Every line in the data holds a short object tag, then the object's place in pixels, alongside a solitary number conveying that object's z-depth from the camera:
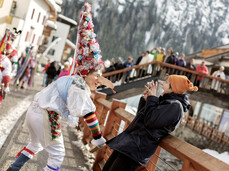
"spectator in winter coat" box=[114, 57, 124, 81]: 13.99
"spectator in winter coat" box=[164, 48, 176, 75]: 13.25
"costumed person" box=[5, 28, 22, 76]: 5.65
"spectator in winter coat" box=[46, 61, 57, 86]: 15.53
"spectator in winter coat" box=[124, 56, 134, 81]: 13.66
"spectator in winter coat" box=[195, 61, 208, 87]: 12.85
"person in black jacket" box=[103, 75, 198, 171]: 2.46
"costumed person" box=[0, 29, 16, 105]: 5.30
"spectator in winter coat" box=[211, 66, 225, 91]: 13.41
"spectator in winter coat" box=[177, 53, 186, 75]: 13.18
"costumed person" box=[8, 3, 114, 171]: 2.87
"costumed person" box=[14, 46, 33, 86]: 13.44
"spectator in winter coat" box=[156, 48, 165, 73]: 13.59
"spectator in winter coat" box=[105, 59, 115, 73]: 14.23
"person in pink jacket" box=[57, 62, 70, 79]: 11.15
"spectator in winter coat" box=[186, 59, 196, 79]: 13.15
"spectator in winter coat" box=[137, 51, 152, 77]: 13.59
